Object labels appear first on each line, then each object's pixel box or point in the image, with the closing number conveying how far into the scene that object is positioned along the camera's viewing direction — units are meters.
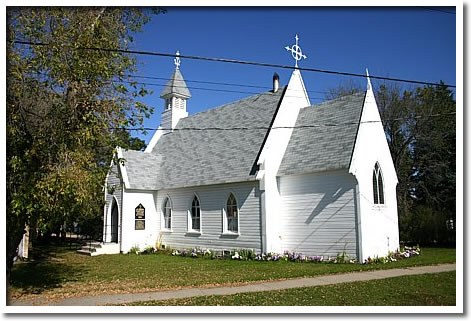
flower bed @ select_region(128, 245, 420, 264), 15.48
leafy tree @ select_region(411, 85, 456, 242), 25.66
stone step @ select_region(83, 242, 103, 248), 21.65
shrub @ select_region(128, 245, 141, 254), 21.59
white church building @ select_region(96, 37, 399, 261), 16.00
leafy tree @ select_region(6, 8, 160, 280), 9.19
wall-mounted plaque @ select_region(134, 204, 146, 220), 22.27
